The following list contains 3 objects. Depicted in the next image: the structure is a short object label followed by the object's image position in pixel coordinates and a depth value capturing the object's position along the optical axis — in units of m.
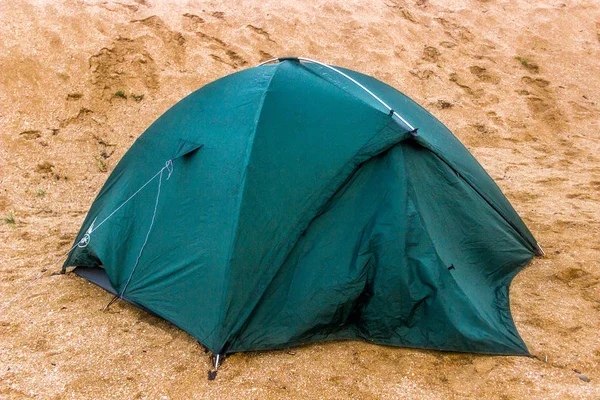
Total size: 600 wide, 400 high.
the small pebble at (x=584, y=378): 2.96
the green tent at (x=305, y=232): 3.19
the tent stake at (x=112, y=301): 3.67
